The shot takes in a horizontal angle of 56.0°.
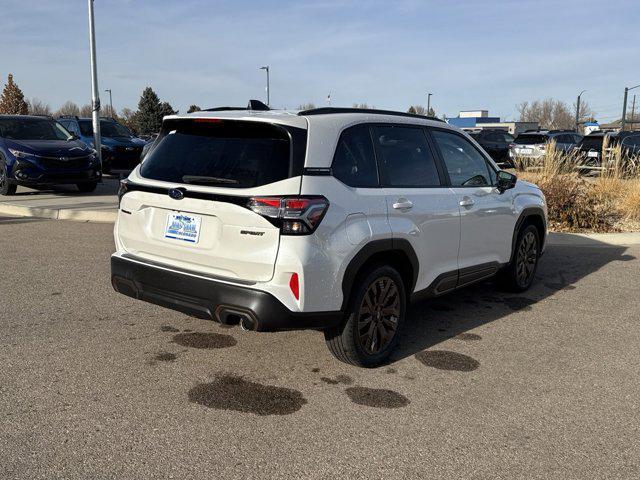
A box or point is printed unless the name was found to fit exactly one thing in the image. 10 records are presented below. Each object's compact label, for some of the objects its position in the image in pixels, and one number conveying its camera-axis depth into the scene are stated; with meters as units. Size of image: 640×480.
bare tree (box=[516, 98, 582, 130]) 109.49
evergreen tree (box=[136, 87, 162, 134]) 63.59
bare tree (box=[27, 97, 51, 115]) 103.54
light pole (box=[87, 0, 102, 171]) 15.51
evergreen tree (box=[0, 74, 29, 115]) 57.53
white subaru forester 3.59
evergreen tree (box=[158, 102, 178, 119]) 65.68
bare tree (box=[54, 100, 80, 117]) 117.87
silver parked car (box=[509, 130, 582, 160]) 20.77
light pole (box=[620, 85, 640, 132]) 50.07
